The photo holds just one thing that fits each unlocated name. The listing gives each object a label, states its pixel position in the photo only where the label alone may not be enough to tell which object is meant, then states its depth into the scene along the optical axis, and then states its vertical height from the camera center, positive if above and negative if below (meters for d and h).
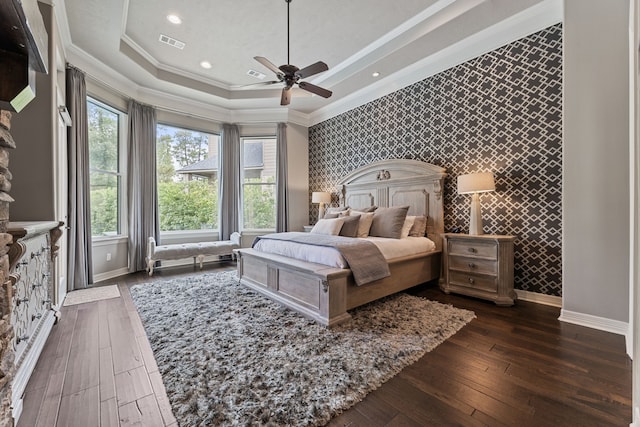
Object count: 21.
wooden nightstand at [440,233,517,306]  2.92 -0.61
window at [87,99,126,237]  4.14 +0.76
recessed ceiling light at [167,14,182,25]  3.27 +2.40
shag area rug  1.44 -1.01
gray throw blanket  2.60 -0.43
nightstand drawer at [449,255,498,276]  2.99 -0.60
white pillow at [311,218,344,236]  3.64 -0.18
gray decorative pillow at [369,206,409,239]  3.65 -0.12
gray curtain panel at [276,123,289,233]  5.84 +0.67
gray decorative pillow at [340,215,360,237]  3.66 -0.18
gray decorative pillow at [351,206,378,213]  4.25 +0.07
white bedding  2.71 -0.42
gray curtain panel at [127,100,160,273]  4.56 +0.54
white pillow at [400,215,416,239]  3.71 -0.18
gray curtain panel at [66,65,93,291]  3.56 +0.40
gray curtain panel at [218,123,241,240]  5.68 +0.69
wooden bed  2.50 -0.58
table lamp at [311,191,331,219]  5.45 +0.30
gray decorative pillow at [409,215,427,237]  3.80 -0.20
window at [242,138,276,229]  6.07 +0.59
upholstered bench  4.39 -0.63
